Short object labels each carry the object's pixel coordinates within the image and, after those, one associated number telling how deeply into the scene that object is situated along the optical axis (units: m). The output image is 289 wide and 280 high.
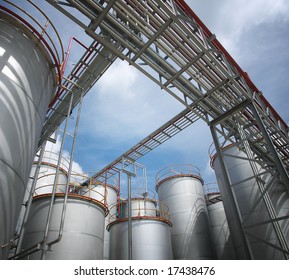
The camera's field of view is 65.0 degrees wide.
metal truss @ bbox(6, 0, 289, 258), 6.66
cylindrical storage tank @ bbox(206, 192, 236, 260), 13.31
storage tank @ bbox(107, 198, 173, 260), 10.41
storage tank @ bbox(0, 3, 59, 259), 4.85
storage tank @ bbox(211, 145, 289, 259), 9.02
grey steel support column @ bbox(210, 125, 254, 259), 7.29
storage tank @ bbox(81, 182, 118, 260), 13.51
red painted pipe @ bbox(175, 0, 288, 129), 7.75
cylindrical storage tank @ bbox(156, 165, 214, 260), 13.20
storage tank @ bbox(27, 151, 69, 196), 11.31
